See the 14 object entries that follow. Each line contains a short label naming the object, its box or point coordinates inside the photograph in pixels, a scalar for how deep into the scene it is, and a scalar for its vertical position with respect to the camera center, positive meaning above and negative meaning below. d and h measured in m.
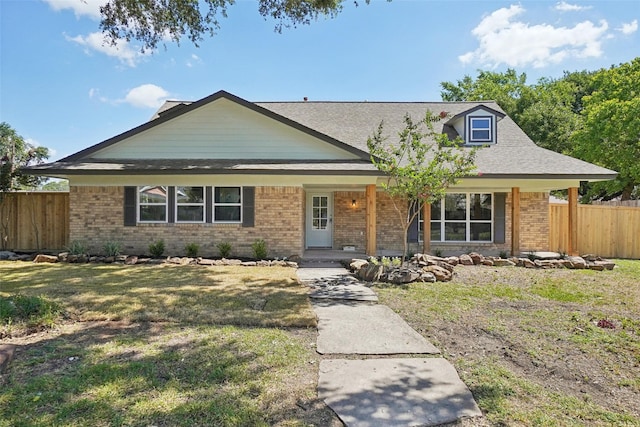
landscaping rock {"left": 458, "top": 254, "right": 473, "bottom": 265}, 10.96 -1.39
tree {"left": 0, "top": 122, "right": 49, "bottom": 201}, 12.42 +2.04
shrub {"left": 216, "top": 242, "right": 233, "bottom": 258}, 11.54 -1.13
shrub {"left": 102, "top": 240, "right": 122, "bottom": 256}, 11.02 -1.09
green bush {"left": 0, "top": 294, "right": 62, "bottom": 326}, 4.73 -1.31
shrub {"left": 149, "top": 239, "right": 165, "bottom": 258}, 11.46 -1.16
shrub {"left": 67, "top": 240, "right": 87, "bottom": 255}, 11.04 -1.10
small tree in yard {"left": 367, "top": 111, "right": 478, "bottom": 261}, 8.69 +1.02
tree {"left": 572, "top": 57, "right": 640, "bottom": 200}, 20.56 +4.72
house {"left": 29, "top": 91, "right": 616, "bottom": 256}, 11.56 +0.94
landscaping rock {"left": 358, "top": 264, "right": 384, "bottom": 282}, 8.61 -1.40
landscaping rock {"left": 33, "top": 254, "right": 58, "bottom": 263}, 10.62 -1.33
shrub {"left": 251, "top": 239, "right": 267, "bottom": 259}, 11.41 -1.15
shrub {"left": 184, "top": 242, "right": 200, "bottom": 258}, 11.57 -1.14
